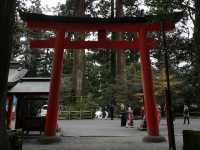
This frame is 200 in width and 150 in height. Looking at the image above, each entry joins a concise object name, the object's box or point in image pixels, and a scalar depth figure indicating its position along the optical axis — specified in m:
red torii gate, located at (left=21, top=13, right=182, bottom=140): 7.68
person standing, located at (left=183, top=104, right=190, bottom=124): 14.01
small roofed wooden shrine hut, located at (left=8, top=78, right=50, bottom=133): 8.17
